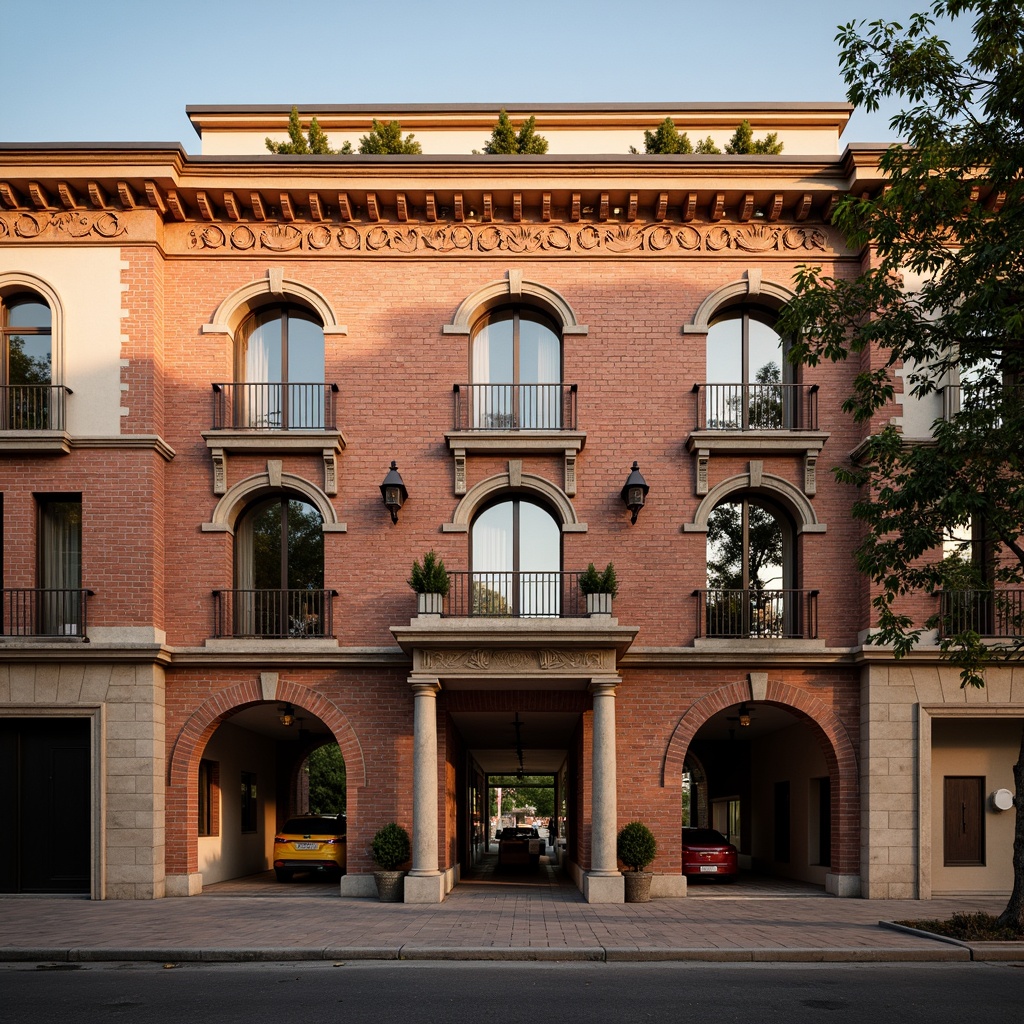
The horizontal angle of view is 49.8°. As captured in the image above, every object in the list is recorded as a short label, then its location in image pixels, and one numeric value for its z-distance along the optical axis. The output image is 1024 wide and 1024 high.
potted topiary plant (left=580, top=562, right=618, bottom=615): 18.03
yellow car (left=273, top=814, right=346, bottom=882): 21.69
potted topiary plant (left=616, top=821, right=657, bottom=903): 17.62
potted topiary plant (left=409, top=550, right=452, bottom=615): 18.12
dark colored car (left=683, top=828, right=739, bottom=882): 21.48
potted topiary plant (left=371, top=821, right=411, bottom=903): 17.73
